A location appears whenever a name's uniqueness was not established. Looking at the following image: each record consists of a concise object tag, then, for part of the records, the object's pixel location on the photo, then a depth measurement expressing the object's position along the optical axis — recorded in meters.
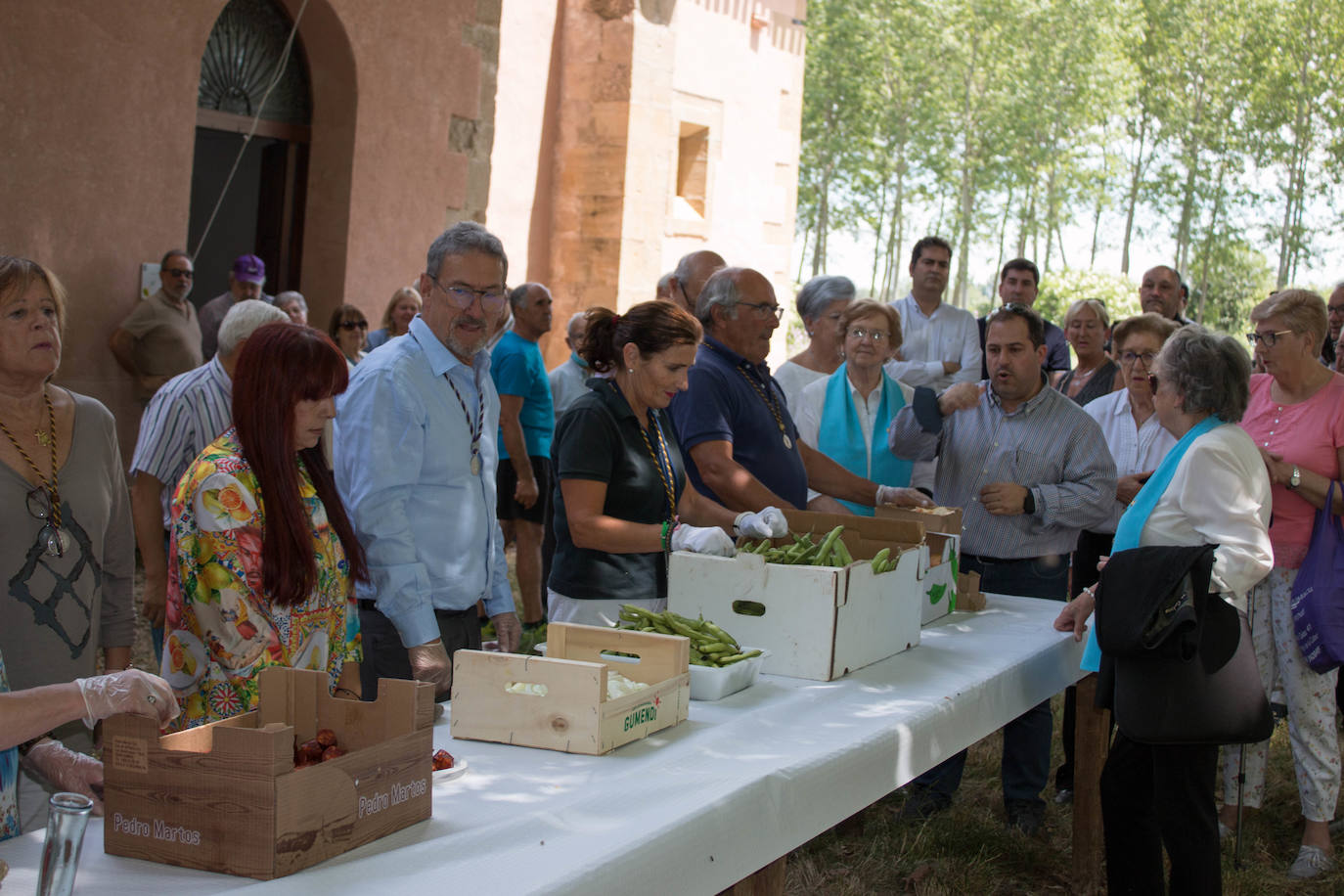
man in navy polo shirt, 4.00
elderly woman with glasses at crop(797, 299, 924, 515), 5.21
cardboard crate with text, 1.75
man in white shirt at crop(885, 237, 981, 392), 6.94
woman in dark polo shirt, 3.35
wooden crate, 2.41
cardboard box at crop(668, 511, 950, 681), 3.10
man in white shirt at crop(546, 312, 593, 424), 7.93
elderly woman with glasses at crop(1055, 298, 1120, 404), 6.60
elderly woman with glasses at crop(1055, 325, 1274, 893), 3.26
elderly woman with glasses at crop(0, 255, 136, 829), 2.74
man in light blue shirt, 3.03
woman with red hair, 2.61
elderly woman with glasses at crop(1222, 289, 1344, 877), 4.51
